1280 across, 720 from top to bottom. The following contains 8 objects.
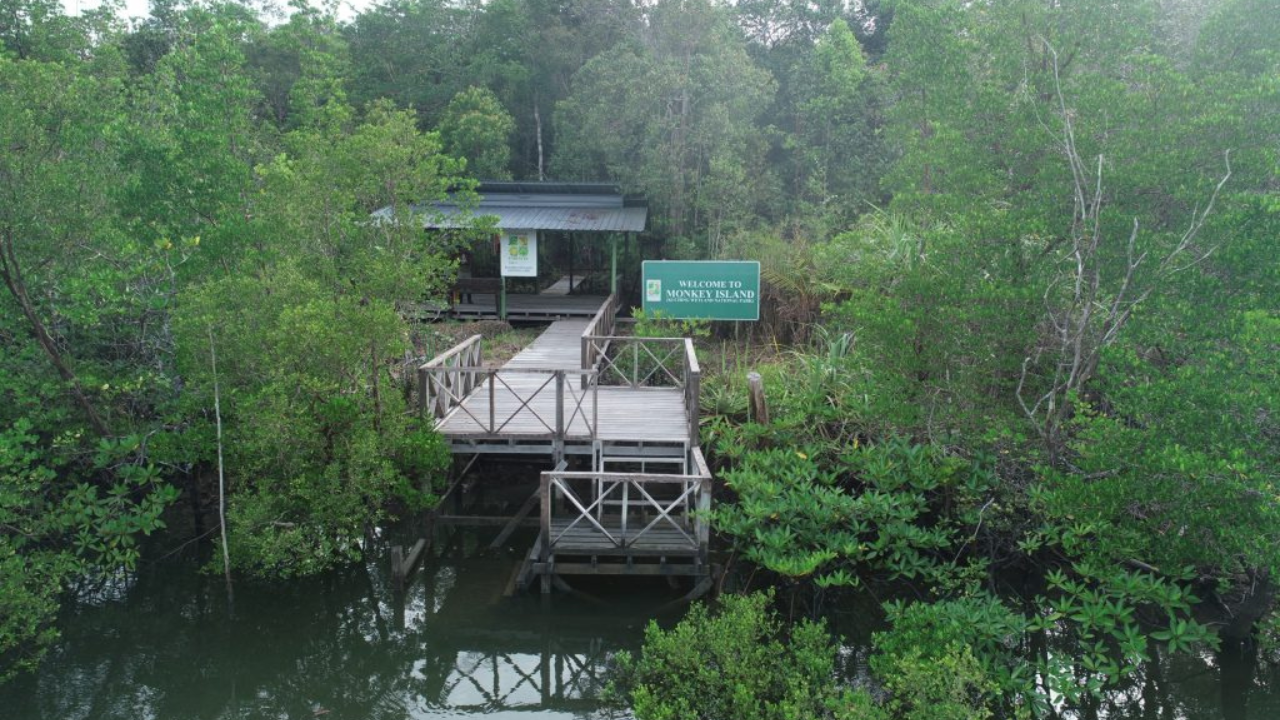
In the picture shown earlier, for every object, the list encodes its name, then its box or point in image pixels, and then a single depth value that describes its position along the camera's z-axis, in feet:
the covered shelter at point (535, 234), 64.13
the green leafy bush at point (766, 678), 20.80
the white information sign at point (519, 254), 63.93
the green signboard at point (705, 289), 49.37
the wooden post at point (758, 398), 38.73
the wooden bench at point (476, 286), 66.95
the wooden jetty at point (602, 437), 32.04
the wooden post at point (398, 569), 33.96
